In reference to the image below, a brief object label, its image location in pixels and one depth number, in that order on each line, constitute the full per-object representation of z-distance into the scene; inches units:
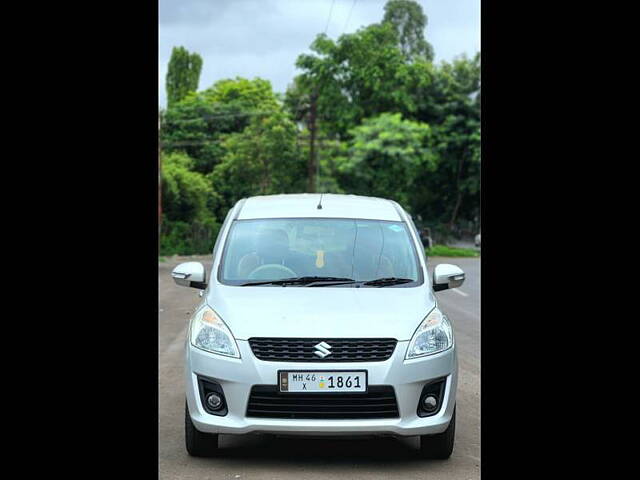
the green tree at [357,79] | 2365.9
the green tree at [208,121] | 2491.4
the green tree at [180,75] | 3129.9
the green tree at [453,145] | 2358.5
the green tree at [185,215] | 1839.3
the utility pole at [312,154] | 1993.1
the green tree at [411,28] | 3280.0
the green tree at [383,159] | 2204.7
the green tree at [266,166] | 2224.4
